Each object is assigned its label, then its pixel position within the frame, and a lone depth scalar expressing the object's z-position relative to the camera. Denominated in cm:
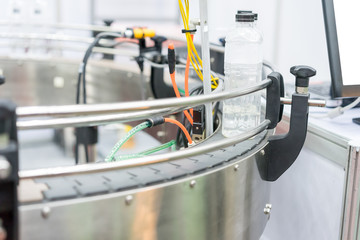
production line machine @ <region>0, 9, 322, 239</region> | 60
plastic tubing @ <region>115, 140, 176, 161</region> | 88
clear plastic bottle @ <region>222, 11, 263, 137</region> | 94
